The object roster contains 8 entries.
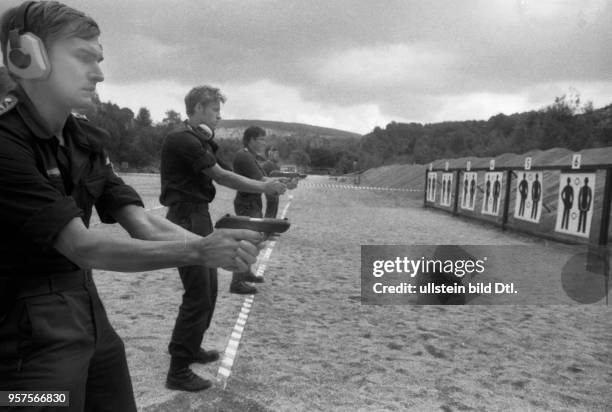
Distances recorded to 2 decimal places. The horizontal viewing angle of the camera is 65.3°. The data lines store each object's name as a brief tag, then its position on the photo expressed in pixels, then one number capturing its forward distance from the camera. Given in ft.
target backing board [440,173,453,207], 61.82
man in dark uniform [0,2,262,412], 4.42
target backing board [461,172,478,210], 53.26
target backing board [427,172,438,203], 69.23
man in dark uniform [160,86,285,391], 10.50
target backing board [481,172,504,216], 46.57
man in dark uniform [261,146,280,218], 29.94
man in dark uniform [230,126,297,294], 20.44
